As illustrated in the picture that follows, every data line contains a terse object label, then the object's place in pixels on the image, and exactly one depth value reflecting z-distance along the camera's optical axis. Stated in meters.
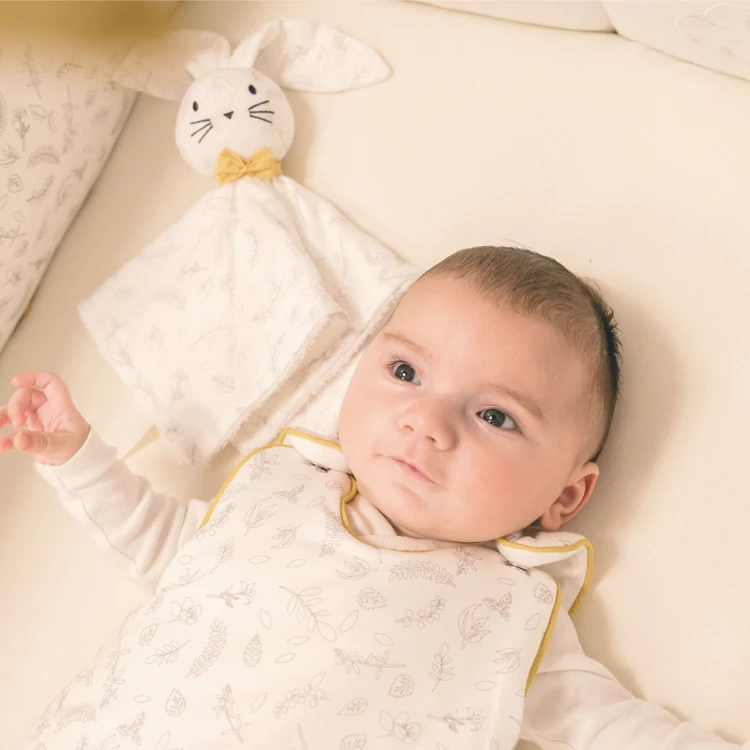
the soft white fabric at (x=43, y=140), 0.71
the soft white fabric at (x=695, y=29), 0.65
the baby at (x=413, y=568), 0.60
